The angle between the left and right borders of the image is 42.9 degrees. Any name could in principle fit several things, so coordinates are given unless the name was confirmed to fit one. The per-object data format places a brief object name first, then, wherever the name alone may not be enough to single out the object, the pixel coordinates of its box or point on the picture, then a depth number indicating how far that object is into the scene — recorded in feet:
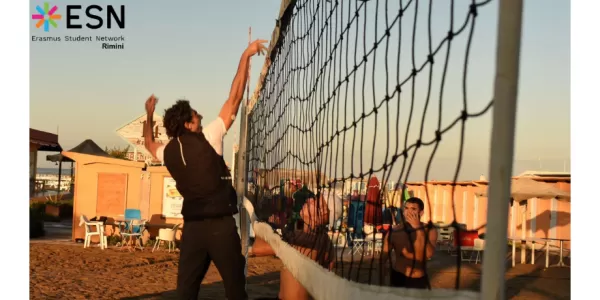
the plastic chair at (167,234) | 39.99
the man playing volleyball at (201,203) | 10.90
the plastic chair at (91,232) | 40.89
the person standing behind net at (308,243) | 11.07
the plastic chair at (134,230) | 41.14
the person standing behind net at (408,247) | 12.33
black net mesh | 6.32
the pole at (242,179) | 20.21
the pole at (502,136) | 3.88
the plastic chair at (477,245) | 36.67
